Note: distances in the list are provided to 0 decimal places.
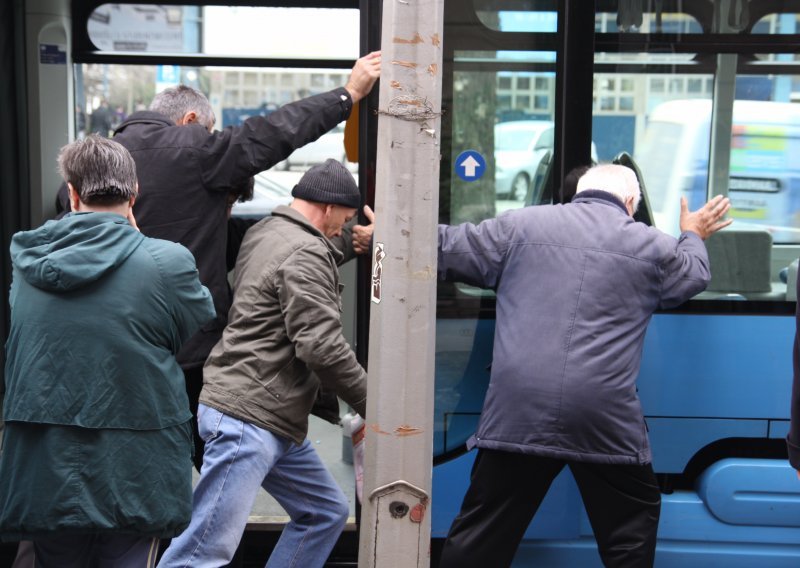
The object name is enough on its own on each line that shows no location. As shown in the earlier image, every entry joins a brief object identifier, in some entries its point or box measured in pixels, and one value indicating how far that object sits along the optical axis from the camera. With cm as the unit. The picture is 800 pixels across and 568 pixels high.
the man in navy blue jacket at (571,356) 596
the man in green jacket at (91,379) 494
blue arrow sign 715
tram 712
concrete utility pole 445
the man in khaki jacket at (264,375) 594
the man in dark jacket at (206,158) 636
